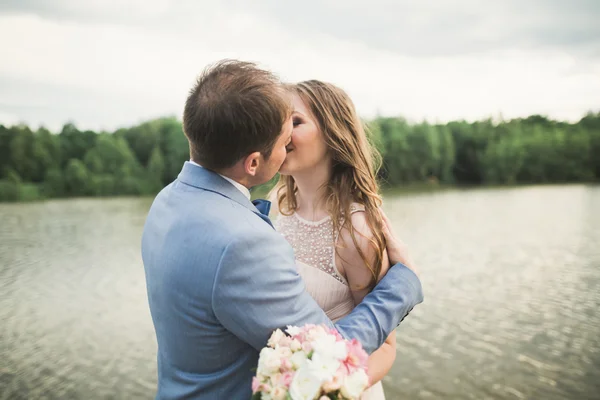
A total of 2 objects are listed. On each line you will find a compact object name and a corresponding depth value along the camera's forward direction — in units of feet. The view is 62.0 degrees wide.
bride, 9.57
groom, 5.82
